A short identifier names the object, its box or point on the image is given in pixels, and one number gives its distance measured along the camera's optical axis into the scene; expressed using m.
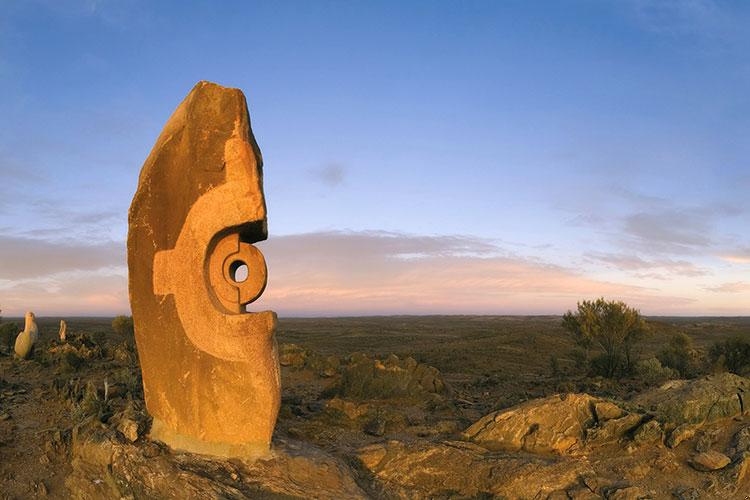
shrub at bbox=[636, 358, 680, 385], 17.98
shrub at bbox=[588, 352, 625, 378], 20.45
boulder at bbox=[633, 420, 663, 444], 8.38
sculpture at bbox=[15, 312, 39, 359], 16.34
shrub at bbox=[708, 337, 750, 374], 18.32
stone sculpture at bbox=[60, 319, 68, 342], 19.24
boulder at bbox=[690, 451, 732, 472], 7.54
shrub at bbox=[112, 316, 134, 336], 24.05
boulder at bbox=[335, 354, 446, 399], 14.24
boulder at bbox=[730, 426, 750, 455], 7.86
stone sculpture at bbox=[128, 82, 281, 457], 6.81
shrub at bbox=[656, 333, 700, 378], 20.06
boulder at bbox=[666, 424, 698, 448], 8.21
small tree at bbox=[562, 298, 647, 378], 20.80
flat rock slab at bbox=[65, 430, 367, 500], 6.23
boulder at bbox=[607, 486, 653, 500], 6.98
